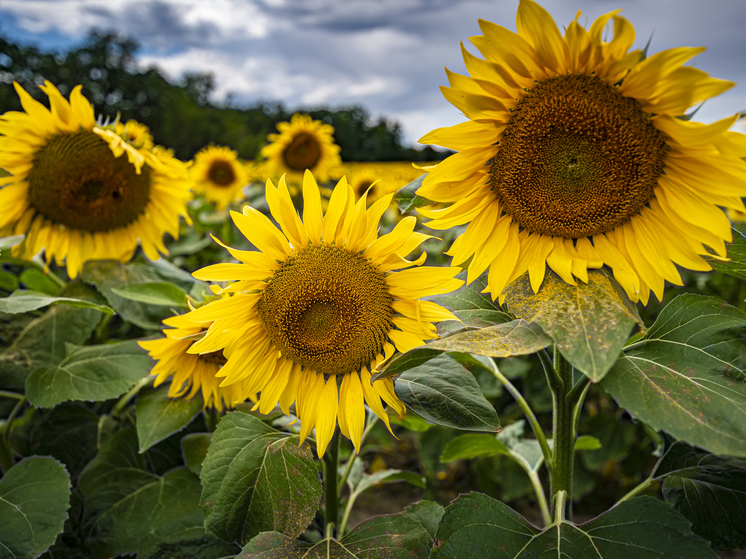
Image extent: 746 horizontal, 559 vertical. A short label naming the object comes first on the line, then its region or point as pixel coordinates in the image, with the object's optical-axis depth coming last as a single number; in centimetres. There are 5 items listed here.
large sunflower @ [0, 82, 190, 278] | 61
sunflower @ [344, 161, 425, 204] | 469
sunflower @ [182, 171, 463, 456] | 38
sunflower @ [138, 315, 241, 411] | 46
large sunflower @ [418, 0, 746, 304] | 32
